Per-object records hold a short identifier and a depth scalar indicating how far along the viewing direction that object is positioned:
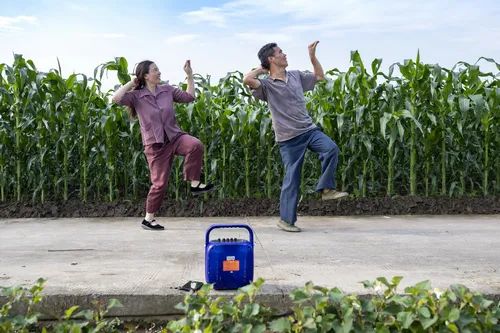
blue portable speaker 3.37
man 5.66
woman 5.86
